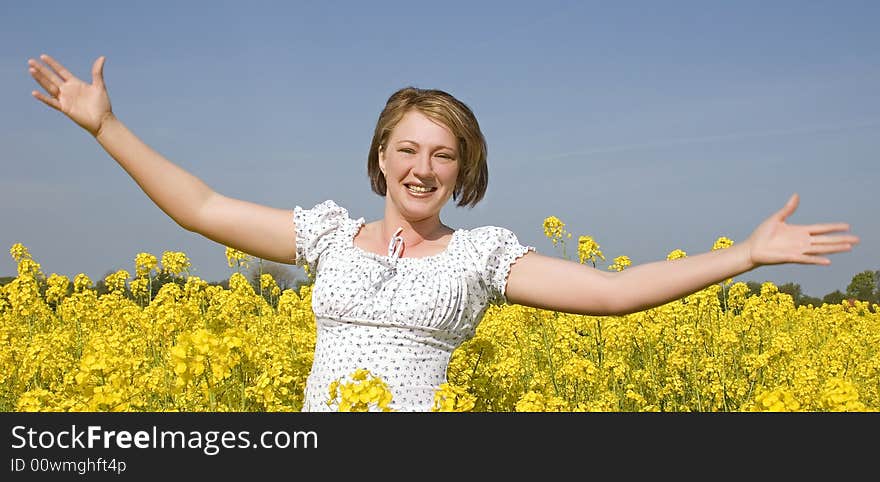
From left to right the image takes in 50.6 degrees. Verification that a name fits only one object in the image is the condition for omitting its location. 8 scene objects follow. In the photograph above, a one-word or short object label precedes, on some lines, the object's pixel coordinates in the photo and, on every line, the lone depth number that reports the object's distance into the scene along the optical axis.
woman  3.37
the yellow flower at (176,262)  7.64
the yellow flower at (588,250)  6.71
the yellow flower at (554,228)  6.61
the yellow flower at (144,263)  7.65
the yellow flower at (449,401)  2.88
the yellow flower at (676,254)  6.45
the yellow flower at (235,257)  7.69
